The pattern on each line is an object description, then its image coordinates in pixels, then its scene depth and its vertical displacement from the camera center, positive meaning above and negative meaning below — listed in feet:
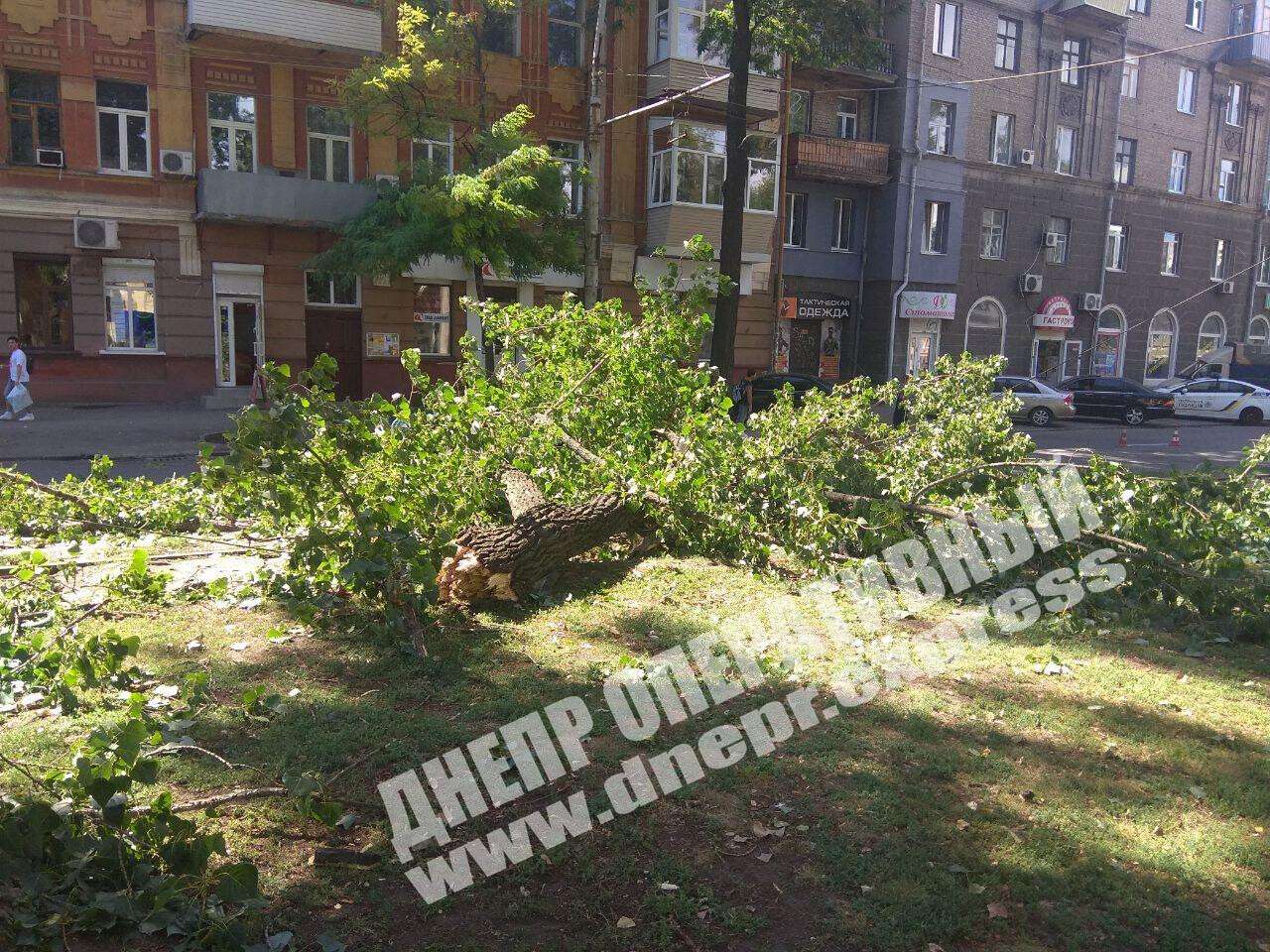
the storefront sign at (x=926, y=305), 97.60 +2.84
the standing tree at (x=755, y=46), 50.67 +15.92
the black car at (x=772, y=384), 64.69 -3.68
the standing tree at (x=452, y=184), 56.44 +7.95
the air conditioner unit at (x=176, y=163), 66.08 +9.92
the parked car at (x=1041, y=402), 88.58 -5.74
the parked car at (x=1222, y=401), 94.94 -5.66
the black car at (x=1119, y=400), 92.27 -5.59
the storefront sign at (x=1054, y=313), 108.47 +2.66
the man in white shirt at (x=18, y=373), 58.80 -3.95
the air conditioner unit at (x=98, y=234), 64.39 +4.88
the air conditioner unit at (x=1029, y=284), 106.11 +5.74
